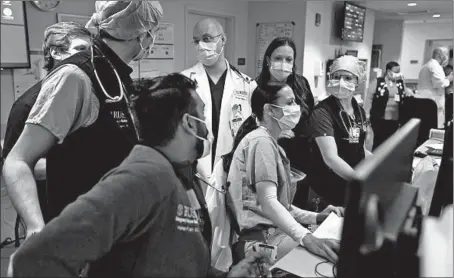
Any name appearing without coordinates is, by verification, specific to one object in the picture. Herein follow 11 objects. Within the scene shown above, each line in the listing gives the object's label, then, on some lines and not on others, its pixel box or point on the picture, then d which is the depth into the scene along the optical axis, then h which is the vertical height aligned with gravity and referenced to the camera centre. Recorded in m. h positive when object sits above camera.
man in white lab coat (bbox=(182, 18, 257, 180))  2.05 -0.15
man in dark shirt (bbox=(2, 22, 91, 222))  1.60 +0.07
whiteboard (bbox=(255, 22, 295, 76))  4.09 +0.30
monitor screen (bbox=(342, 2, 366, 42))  4.92 +0.55
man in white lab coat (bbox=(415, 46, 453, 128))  4.33 -0.23
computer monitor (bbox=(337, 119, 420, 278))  0.50 -0.23
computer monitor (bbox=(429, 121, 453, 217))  0.87 -0.28
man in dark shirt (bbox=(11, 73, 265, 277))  0.63 -0.28
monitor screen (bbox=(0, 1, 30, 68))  1.08 +0.10
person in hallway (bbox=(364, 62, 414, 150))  4.64 -0.47
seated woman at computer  1.28 -0.42
